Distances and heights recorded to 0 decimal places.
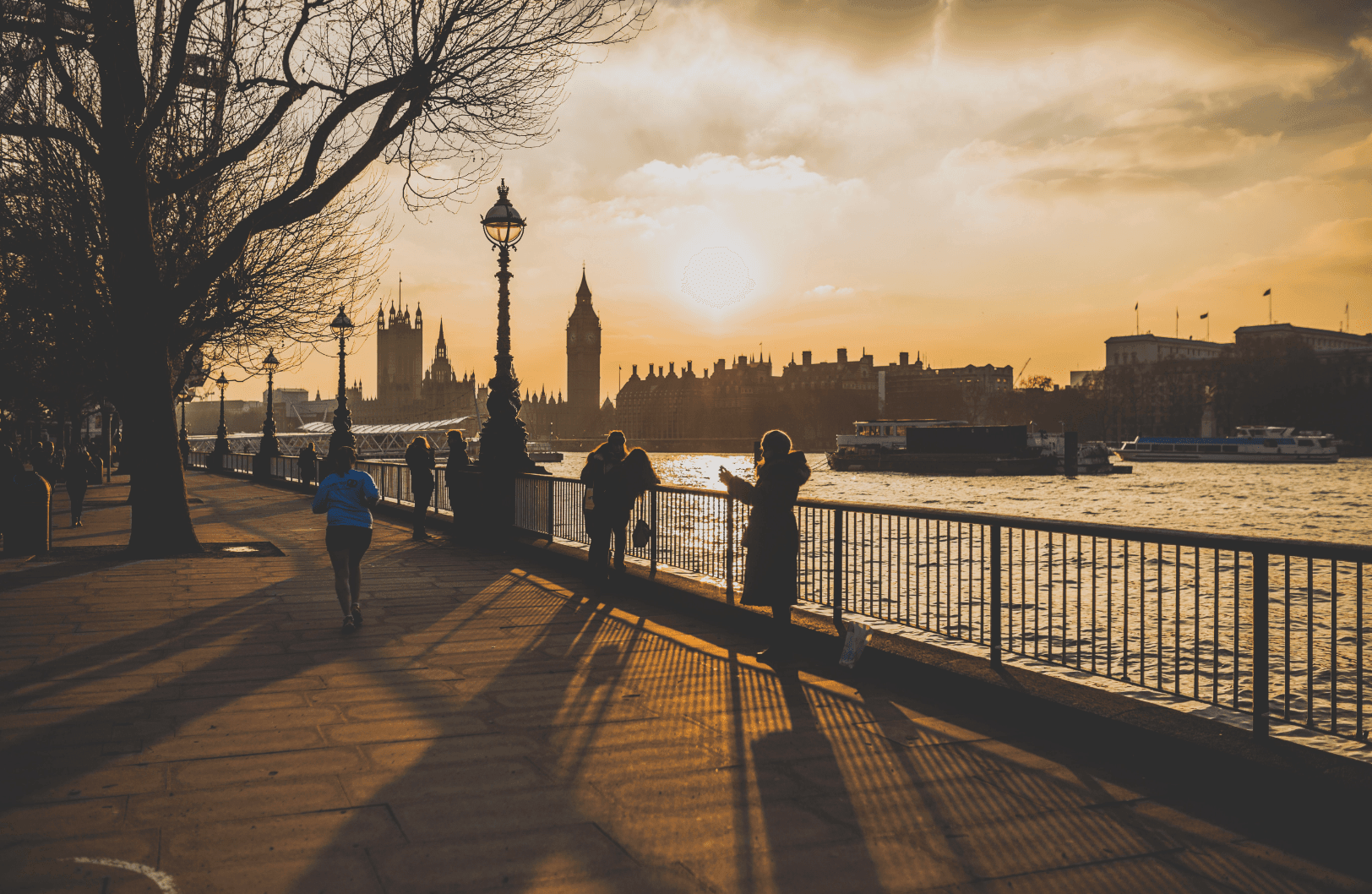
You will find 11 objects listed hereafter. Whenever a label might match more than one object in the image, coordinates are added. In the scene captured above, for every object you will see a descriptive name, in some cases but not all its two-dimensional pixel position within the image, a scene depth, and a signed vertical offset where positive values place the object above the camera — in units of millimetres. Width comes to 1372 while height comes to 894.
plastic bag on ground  7534 -1644
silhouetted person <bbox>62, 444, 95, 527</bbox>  19172 -1066
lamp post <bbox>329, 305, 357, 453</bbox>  30109 +4
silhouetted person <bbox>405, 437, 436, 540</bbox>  17391 -904
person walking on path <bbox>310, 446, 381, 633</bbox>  9125 -896
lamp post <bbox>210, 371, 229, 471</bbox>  48812 -1349
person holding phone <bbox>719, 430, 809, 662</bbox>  7867 -925
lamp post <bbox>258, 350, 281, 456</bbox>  39031 -698
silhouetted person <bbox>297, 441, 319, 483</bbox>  31797 -1317
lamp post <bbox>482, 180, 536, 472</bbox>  16281 +300
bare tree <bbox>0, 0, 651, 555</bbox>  12594 +4099
